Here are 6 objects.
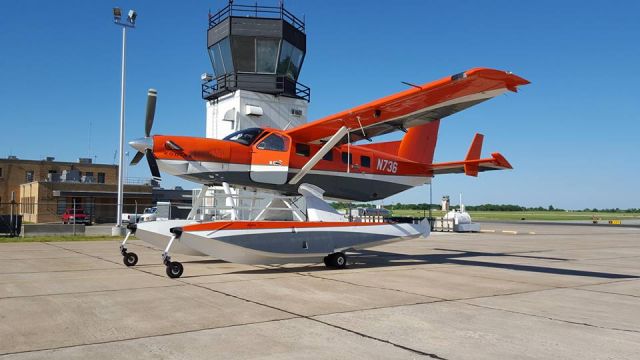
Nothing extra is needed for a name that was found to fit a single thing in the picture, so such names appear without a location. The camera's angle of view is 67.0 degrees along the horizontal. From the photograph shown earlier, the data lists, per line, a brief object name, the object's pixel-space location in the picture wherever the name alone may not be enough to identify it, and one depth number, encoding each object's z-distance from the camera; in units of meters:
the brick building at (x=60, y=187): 46.06
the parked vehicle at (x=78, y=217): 40.03
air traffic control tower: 21.59
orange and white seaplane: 9.95
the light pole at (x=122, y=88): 22.17
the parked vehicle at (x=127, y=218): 32.12
